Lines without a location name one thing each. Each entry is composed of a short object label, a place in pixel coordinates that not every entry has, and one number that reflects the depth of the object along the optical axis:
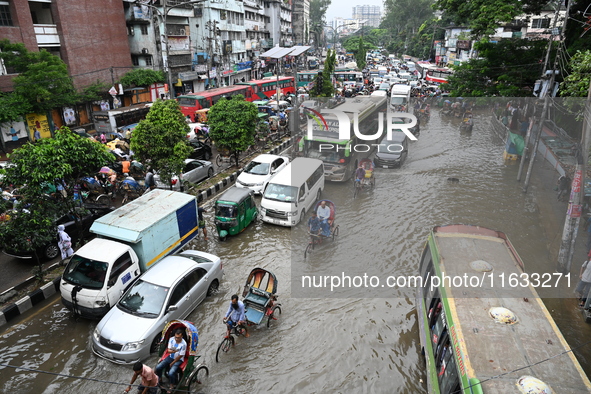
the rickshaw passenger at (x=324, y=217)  11.59
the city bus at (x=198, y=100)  27.94
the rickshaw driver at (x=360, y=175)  15.80
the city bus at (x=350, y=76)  49.69
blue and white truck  8.22
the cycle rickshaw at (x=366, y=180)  15.88
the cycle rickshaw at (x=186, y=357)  6.35
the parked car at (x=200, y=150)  19.64
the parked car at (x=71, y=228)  10.25
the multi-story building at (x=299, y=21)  96.81
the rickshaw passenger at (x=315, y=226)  11.57
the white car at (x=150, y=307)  7.09
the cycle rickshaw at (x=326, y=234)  11.48
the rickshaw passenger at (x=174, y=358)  6.25
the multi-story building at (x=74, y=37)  21.31
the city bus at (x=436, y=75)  44.09
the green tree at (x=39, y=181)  8.73
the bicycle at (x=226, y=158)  19.62
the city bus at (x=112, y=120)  22.78
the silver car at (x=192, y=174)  15.23
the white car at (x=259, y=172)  15.48
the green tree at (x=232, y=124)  17.03
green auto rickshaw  12.16
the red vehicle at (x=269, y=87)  37.06
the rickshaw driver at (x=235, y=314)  7.55
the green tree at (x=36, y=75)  19.89
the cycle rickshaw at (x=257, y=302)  8.02
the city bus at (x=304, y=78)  48.51
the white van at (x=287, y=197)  12.91
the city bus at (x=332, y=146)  16.89
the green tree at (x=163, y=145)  13.20
